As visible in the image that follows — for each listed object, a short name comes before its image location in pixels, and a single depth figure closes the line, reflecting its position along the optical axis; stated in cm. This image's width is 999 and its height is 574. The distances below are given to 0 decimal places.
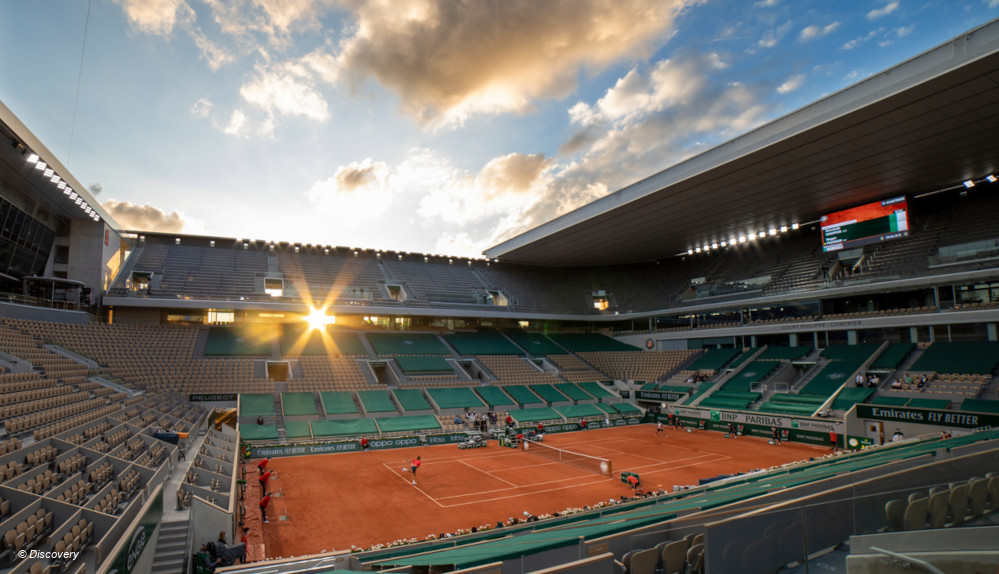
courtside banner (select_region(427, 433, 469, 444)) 3468
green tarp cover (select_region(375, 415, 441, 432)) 3466
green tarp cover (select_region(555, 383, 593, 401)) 4600
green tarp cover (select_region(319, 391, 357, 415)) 3550
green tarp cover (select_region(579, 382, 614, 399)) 4741
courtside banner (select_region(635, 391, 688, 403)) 4405
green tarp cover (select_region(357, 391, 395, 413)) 3688
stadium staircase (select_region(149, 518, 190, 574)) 1093
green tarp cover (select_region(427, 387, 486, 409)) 3969
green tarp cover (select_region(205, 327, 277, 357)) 4003
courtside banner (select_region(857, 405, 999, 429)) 2544
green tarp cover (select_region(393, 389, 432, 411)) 3824
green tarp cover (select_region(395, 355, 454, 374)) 4447
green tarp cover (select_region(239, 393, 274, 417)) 3269
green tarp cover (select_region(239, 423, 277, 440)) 2981
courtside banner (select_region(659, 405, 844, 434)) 3169
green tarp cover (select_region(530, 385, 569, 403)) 4463
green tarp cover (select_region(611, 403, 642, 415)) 4519
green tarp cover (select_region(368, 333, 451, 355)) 4712
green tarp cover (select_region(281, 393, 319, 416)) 3416
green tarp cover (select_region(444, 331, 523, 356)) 5100
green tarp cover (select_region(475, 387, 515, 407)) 4172
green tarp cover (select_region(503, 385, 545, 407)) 4312
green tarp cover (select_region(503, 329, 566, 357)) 5444
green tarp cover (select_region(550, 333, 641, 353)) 5700
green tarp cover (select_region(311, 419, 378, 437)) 3256
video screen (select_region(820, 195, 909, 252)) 3616
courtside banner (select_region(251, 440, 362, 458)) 2888
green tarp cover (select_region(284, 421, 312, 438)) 3143
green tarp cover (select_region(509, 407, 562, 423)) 3969
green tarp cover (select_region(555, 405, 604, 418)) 4224
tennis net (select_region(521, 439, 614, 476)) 2550
